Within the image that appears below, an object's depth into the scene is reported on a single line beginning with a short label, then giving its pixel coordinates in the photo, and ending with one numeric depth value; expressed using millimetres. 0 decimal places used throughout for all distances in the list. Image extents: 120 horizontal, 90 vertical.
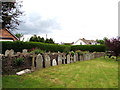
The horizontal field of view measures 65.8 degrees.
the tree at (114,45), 11294
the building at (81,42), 43233
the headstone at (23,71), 4446
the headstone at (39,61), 5571
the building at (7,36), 16941
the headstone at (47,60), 6116
